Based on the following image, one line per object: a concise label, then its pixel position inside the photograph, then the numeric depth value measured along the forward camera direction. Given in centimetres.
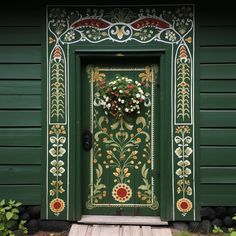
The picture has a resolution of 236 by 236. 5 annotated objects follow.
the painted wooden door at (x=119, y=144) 461
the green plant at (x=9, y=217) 421
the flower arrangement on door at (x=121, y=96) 449
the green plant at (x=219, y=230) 439
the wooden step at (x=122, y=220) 446
